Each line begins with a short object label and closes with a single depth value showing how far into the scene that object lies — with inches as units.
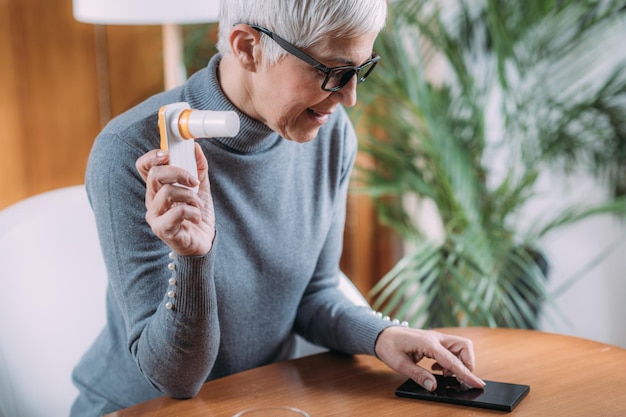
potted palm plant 79.2
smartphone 41.3
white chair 53.7
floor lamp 73.6
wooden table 41.8
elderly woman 42.6
